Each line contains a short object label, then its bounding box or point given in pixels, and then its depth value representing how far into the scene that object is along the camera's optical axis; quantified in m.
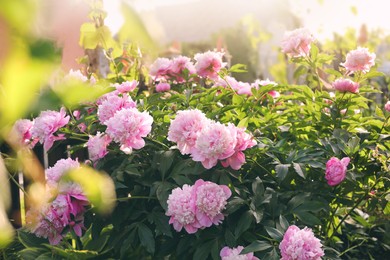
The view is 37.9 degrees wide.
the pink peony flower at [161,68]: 2.47
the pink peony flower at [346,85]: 1.99
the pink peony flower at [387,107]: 2.09
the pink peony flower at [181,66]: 2.48
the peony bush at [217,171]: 1.62
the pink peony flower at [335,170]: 1.72
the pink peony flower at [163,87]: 2.47
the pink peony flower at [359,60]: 2.12
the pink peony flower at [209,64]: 2.35
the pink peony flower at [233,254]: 1.54
